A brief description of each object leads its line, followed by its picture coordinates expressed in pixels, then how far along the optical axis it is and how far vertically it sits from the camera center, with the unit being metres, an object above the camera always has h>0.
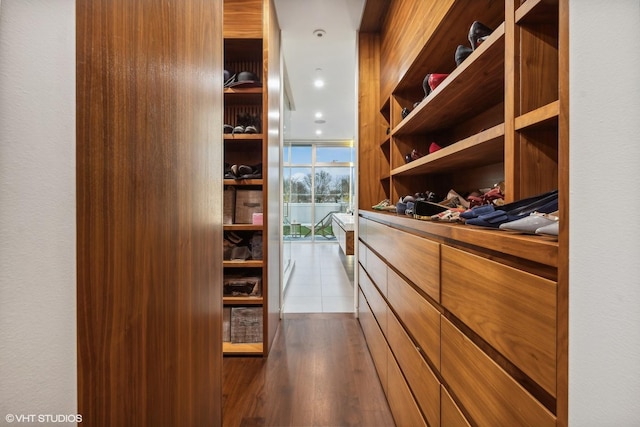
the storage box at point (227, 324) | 2.15 -0.88
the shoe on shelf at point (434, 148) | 1.75 +0.39
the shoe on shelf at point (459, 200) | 1.41 +0.05
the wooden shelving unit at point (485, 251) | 0.51 -0.11
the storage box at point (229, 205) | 2.18 +0.04
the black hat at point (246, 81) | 2.09 +0.98
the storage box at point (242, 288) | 2.14 -0.60
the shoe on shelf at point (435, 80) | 1.52 +0.72
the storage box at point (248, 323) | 2.12 -0.86
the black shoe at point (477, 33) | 1.13 +0.72
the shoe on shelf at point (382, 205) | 2.22 +0.04
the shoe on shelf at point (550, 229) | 0.54 -0.04
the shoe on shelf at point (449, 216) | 1.00 -0.02
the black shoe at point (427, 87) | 1.60 +0.72
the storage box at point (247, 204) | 2.18 +0.05
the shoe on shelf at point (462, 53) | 1.24 +0.70
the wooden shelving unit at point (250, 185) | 2.05 +0.20
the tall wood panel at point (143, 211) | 0.46 +0.00
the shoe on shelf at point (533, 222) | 0.58 -0.03
